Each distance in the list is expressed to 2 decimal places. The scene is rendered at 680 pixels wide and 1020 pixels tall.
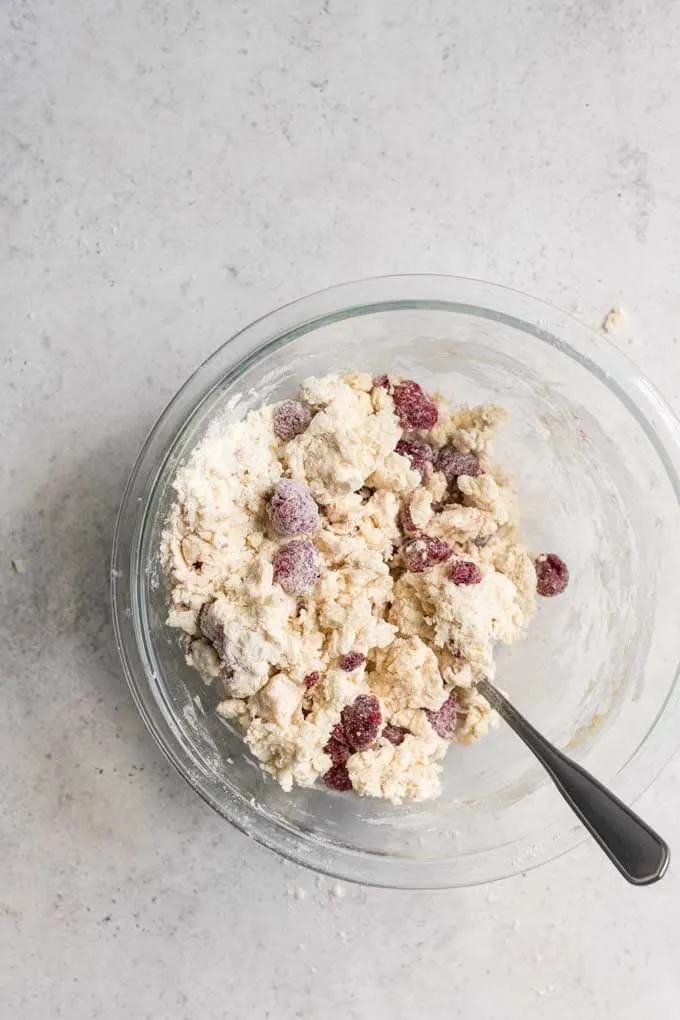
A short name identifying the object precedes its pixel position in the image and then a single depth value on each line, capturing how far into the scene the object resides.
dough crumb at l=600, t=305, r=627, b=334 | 0.65
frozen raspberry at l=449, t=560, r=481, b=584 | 0.58
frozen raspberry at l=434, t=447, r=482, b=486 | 0.60
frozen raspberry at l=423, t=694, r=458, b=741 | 0.59
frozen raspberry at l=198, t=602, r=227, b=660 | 0.57
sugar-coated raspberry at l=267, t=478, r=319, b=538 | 0.57
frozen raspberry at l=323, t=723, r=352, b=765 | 0.59
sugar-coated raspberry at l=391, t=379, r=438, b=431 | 0.60
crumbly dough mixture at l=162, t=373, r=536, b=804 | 0.58
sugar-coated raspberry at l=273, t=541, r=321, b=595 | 0.57
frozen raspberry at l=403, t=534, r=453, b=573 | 0.59
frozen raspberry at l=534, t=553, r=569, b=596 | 0.62
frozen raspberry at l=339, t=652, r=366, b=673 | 0.58
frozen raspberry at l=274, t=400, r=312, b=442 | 0.59
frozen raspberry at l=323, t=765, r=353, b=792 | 0.59
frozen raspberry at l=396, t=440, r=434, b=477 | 0.60
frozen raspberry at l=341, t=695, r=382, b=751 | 0.58
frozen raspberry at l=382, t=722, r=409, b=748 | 0.59
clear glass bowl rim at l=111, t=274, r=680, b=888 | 0.60
